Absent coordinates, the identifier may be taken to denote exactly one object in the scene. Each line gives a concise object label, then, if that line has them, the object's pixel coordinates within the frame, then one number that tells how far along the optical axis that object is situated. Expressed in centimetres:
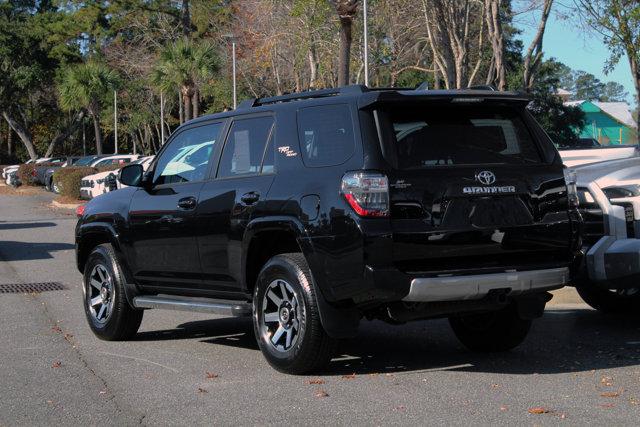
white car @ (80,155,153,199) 3191
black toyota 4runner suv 680
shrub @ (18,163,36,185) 5059
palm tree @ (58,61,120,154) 6219
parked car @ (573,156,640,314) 818
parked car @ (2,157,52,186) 5290
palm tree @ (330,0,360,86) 2367
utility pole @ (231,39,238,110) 4042
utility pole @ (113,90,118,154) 6631
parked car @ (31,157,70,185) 4922
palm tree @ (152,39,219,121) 4512
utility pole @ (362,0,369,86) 2872
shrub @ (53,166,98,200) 3494
